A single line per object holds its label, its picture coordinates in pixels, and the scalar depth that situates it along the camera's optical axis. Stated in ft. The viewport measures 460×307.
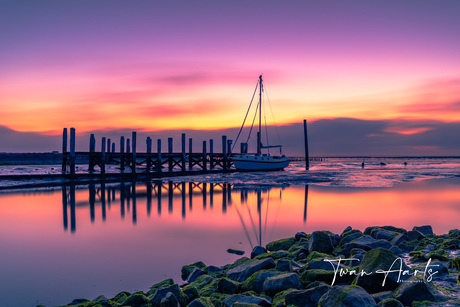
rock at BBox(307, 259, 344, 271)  19.03
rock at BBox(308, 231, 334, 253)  24.64
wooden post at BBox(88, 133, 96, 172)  133.45
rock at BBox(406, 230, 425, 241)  27.30
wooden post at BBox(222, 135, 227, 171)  146.37
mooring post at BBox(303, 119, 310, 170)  157.79
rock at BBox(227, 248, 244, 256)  28.62
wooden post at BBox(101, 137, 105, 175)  99.62
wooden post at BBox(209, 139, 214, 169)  150.55
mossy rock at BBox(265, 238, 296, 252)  28.71
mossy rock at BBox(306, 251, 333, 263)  22.30
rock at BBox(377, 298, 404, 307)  13.35
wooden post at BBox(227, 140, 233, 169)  161.65
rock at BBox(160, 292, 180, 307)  15.80
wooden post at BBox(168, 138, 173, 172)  131.87
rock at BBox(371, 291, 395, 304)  14.37
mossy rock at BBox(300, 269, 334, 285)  17.79
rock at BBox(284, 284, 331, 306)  15.02
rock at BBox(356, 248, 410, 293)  15.78
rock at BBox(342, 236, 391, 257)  23.87
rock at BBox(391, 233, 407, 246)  25.87
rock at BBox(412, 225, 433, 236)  31.14
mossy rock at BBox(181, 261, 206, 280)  23.27
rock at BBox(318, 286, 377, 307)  13.00
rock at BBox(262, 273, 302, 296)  17.20
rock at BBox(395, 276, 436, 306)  14.40
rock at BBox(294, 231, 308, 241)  30.35
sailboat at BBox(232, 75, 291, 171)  140.56
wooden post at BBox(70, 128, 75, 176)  94.17
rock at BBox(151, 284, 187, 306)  16.44
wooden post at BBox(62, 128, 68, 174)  100.68
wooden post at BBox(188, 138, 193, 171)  138.00
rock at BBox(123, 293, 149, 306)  16.75
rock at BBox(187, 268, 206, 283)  21.94
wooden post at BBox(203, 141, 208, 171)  136.50
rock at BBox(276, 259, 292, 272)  20.30
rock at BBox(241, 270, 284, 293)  18.30
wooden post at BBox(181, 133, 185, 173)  125.11
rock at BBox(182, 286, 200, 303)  17.46
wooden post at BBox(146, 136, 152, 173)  140.61
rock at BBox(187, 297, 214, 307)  15.28
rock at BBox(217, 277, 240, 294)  18.70
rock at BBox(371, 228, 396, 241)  27.67
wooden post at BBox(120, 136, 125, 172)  167.32
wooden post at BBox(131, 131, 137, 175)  108.68
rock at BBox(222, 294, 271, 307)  15.67
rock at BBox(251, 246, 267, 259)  27.11
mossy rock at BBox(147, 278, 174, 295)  20.07
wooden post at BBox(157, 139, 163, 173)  115.77
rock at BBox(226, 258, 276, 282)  20.24
